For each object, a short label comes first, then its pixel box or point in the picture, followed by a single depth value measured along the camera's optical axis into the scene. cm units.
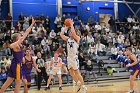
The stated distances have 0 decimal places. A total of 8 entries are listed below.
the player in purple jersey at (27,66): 1120
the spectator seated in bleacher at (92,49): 2262
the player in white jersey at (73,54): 1046
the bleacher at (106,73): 2079
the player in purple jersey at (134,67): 1245
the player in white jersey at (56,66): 1584
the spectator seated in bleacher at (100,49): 2345
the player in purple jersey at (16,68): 937
